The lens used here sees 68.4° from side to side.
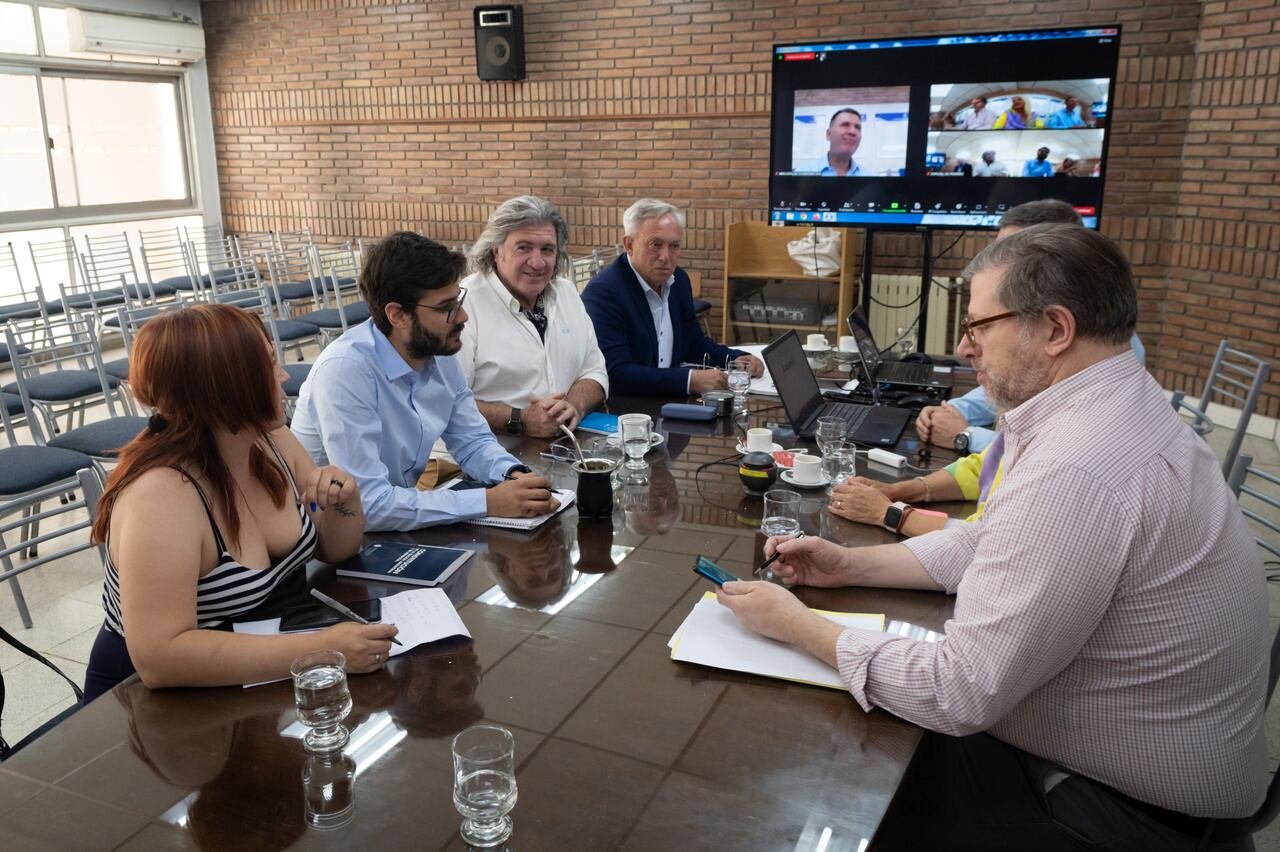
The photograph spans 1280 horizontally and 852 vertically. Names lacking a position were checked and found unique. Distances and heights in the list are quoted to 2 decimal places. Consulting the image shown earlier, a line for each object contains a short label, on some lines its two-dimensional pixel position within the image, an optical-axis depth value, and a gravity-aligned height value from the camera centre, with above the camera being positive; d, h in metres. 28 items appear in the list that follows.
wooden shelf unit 6.80 -0.54
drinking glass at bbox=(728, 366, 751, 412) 3.15 -0.62
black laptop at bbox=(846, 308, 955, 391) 3.38 -0.64
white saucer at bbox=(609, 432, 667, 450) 2.60 -0.68
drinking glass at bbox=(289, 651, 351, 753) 1.29 -0.70
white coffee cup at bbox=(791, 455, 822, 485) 2.32 -0.66
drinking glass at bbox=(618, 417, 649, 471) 2.51 -0.64
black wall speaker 7.51 +1.20
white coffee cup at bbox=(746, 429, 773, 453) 2.49 -0.63
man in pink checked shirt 1.27 -0.57
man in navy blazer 3.45 -0.43
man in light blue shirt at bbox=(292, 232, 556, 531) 2.11 -0.52
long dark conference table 1.13 -0.73
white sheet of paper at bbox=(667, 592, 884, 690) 1.46 -0.71
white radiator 6.83 -0.81
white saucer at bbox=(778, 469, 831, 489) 2.33 -0.69
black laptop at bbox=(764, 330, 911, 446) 2.73 -0.66
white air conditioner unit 7.78 +1.34
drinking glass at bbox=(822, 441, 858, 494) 2.36 -0.65
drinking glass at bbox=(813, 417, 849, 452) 2.44 -0.60
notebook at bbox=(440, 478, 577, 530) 2.07 -0.70
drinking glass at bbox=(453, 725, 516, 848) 1.11 -0.69
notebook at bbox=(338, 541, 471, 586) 1.82 -0.71
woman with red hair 1.45 -0.56
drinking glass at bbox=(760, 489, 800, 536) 2.03 -0.68
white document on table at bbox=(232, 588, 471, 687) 1.56 -0.71
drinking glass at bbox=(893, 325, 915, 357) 4.04 -0.63
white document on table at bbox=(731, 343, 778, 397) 3.34 -0.67
